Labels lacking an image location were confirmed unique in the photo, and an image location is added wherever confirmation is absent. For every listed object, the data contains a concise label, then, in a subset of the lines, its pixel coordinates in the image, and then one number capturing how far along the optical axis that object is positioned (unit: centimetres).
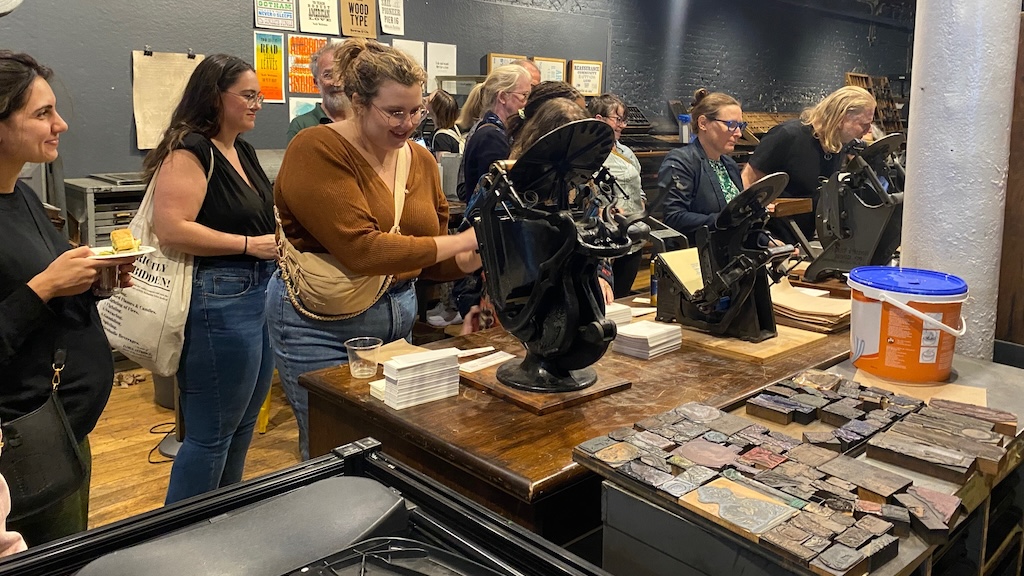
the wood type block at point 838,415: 142
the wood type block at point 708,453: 115
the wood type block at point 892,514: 102
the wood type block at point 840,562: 89
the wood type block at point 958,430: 129
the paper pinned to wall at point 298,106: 542
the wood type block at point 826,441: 128
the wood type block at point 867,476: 108
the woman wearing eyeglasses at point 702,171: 342
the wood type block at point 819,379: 161
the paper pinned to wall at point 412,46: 599
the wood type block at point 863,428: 134
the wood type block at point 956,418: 134
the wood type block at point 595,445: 121
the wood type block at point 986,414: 134
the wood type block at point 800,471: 111
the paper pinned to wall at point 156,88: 476
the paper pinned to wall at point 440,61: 623
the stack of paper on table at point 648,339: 200
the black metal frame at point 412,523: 66
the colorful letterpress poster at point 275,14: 516
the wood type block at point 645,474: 109
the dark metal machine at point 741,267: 213
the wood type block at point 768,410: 146
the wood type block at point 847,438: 129
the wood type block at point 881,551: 93
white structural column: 186
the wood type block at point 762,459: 115
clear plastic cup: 183
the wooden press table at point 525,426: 135
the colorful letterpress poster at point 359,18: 559
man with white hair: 309
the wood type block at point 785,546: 92
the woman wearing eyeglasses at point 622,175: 381
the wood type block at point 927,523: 101
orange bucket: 170
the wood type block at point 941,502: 105
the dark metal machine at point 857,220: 286
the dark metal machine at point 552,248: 161
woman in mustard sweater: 191
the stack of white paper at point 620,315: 218
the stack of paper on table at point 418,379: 163
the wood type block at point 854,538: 94
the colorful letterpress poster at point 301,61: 538
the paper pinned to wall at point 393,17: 587
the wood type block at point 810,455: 117
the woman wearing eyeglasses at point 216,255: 240
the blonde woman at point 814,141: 400
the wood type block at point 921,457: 118
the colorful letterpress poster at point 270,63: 522
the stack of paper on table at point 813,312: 229
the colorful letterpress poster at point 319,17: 538
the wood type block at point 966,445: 120
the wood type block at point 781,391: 154
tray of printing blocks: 97
